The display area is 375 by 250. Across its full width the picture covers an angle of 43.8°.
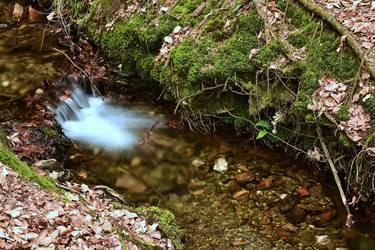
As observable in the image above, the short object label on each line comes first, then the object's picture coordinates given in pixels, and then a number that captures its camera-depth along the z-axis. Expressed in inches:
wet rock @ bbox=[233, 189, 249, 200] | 234.2
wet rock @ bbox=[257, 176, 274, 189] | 239.8
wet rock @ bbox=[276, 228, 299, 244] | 209.5
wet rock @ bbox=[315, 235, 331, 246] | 208.2
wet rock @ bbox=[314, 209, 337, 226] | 218.1
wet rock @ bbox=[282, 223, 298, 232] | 214.7
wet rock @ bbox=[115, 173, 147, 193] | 244.9
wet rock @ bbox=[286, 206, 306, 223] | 220.2
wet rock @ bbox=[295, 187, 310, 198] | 233.1
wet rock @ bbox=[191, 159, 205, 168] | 258.7
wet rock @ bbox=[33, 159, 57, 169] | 226.4
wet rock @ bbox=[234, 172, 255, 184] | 244.1
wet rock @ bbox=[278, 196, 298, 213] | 225.5
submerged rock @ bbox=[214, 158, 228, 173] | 252.7
